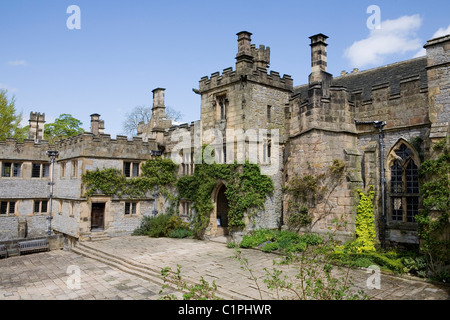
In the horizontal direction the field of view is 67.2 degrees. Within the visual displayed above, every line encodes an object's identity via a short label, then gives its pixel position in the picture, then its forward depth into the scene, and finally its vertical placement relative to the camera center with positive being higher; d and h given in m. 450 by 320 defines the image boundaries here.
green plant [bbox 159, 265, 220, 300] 5.48 -1.86
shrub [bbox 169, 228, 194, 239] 18.88 -2.82
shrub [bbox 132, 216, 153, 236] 20.30 -2.71
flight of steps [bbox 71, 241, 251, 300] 9.55 -3.23
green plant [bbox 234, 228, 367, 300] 5.91 -2.36
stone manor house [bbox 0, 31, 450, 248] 13.26 +1.85
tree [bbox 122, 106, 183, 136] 46.33 +8.68
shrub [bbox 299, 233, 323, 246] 13.76 -2.30
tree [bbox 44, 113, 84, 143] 37.25 +6.08
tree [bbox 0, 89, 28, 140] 30.31 +5.75
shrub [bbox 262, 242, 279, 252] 14.22 -2.69
